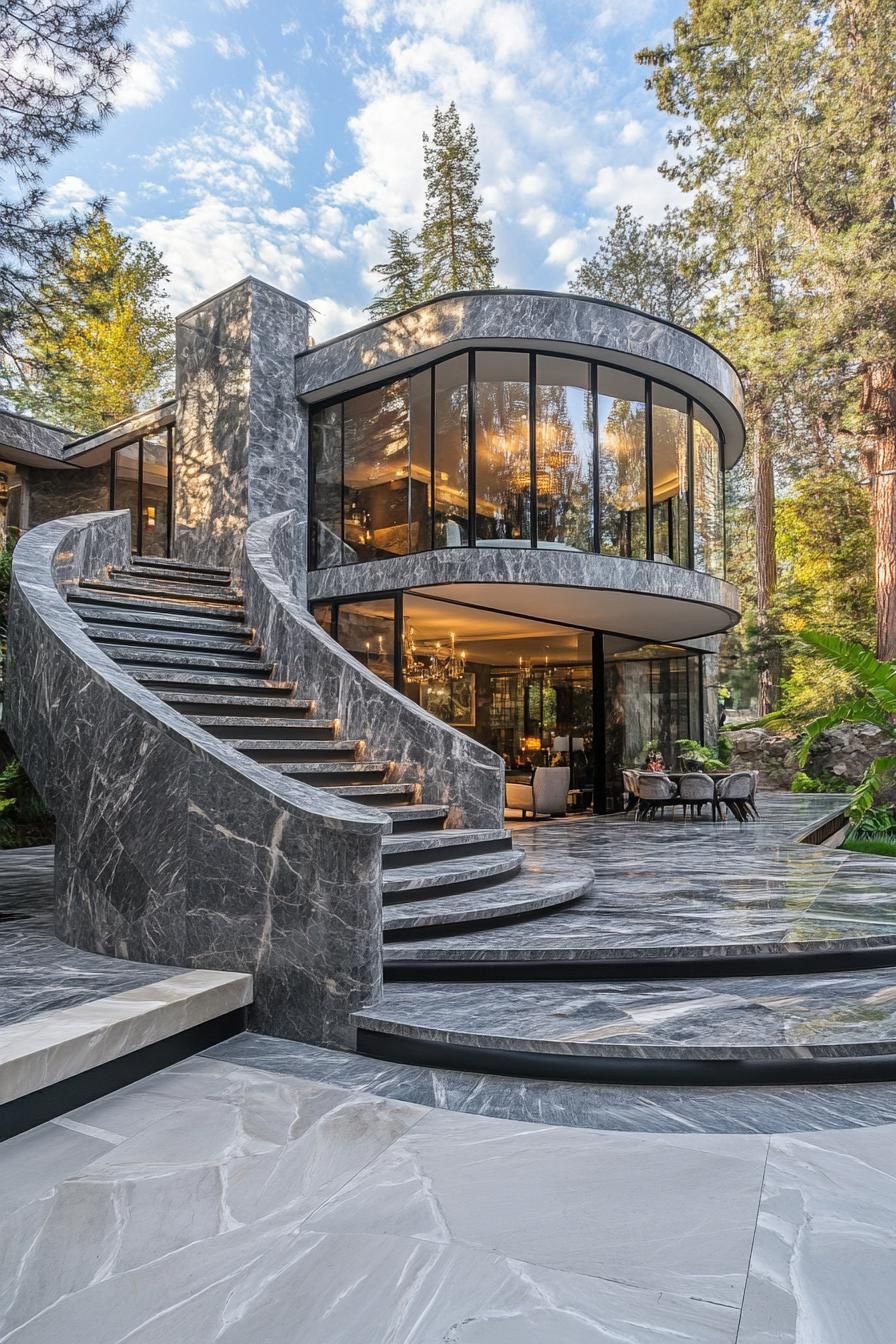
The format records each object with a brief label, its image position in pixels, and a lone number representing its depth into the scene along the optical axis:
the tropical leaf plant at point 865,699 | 9.80
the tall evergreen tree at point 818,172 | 17.19
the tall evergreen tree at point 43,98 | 9.60
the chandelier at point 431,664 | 14.49
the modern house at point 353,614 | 4.48
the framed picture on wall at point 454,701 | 15.39
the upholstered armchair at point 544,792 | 13.26
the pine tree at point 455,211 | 29.56
